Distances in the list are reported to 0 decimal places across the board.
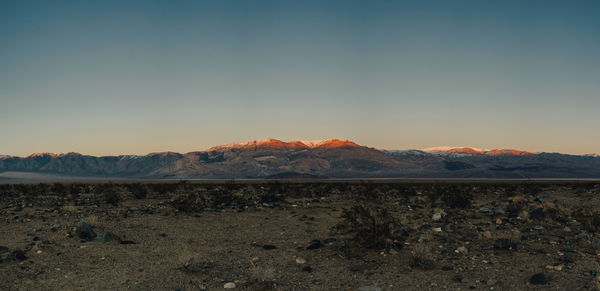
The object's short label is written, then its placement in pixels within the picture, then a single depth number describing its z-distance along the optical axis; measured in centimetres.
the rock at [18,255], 1032
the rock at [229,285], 859
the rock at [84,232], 1278
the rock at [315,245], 1186
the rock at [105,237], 1252
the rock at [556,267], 923
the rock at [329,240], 1263
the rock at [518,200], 2114
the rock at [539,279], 848
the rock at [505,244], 1108
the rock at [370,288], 834
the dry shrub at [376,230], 1148
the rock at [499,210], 1709
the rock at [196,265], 966
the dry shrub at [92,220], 1490
